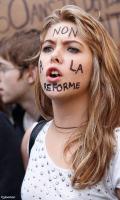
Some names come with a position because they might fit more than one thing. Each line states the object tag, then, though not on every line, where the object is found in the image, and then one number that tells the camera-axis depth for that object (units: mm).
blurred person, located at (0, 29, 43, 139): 4191
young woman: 2369
